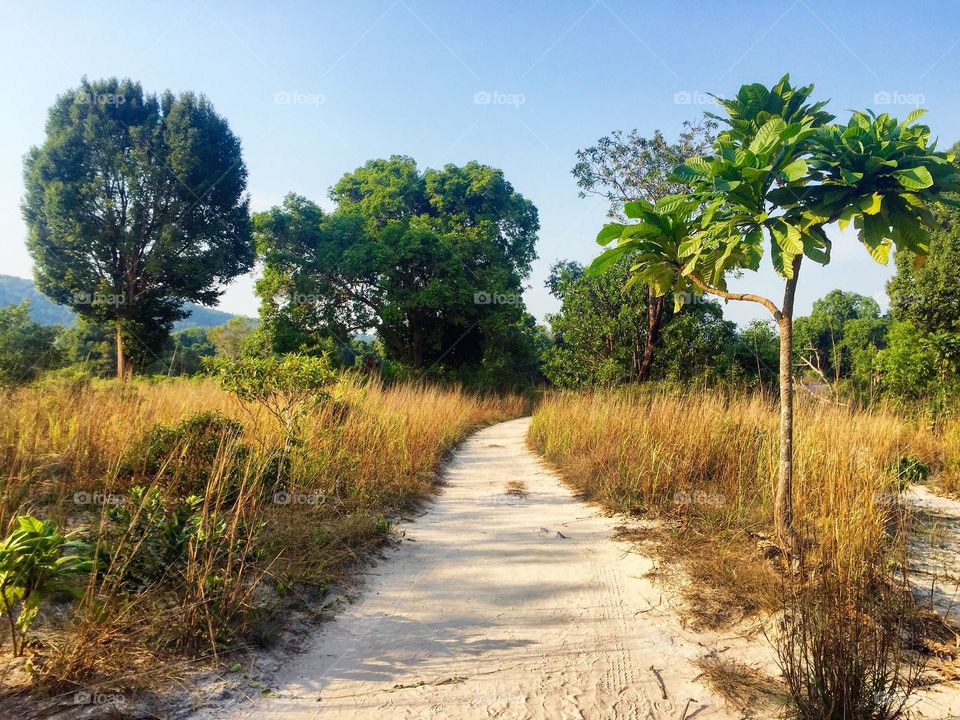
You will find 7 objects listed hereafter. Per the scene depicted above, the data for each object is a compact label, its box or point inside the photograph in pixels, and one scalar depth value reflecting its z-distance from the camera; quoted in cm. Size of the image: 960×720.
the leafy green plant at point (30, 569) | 240
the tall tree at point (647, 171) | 1330
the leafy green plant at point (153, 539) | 288
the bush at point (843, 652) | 205
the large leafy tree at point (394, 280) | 2183
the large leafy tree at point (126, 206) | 2100
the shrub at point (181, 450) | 477
